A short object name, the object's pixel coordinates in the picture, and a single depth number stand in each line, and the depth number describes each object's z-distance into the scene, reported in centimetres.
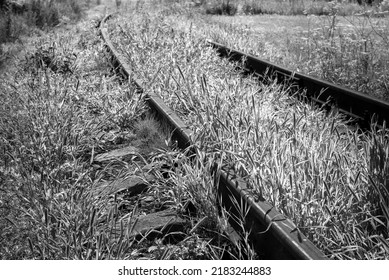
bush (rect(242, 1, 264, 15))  2063
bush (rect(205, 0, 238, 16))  2086
